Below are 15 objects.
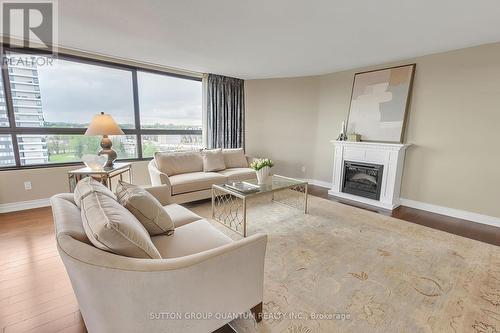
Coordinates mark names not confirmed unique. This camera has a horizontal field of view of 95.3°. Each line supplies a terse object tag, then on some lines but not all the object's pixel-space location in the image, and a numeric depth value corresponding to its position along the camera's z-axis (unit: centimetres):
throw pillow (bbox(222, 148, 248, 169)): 434
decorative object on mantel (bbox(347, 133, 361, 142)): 407
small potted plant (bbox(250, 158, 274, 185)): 311
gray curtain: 482
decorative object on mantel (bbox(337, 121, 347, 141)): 427
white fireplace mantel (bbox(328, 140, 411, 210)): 357
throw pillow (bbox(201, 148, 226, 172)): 396
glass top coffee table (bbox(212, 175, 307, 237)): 281
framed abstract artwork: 359
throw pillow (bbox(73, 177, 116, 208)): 138
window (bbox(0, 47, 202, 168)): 318
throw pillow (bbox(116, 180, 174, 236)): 156
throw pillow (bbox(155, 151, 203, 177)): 360
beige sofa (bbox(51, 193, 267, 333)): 93
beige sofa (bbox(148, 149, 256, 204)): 327
